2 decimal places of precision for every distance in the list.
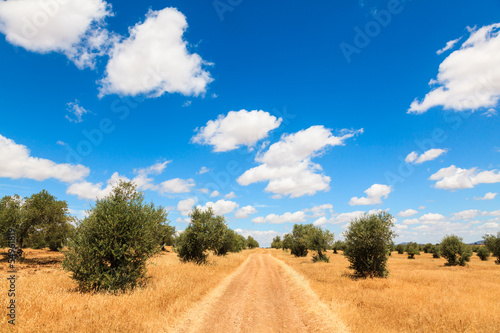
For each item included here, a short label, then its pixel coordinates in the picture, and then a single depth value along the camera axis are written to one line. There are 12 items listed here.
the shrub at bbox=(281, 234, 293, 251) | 63.76
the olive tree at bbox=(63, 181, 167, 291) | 13.66
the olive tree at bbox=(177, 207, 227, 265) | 31.45
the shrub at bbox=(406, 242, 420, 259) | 77.19
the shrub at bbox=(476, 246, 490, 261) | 59.78
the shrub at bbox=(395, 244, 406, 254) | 97.20
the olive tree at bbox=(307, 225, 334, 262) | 47.31
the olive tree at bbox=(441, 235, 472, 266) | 44.72
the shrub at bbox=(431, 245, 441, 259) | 71.62
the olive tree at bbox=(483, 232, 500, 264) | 46.38
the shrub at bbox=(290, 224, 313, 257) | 59.39
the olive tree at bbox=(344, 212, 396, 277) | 23.83
